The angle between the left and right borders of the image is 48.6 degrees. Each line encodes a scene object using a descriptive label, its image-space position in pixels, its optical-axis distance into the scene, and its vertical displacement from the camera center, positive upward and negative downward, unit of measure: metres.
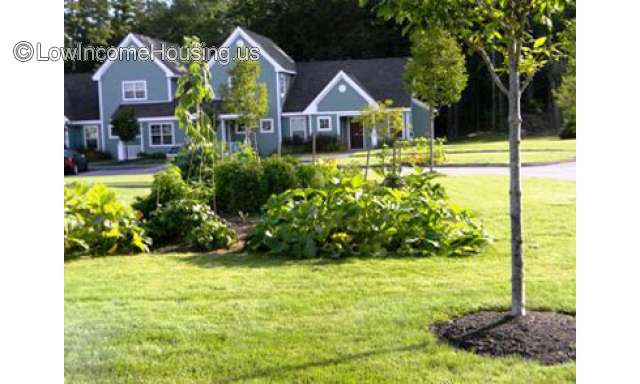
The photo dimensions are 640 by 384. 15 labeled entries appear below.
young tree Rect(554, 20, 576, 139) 35.69 +2.01
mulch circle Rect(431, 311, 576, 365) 4.52 -1.30
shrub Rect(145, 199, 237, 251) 8.39 -0.95
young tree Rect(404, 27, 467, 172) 20.72 +2.18
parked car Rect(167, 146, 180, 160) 35.09 -0.08
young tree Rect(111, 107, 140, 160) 38.06 +1.36
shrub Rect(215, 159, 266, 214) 10.80 -0.63
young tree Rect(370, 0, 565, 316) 4.75 +0.78
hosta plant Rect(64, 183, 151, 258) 8.04 -0.87
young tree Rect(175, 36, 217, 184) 8.34 +0.66
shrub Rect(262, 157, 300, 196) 10.74 -0.47
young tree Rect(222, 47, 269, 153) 33.22 +2.49
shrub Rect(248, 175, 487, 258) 7.70 -0.92
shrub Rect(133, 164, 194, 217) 9.33 -0.55
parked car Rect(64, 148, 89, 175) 29.42 -0.53
